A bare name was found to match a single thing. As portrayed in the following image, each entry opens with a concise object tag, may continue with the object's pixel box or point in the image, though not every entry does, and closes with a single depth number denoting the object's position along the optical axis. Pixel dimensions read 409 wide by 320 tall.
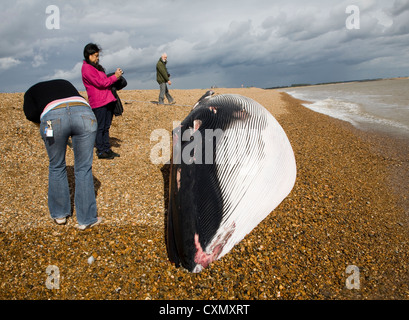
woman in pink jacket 4.32
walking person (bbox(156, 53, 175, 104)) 11.03
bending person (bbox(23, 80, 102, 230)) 2.78
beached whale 2.39
